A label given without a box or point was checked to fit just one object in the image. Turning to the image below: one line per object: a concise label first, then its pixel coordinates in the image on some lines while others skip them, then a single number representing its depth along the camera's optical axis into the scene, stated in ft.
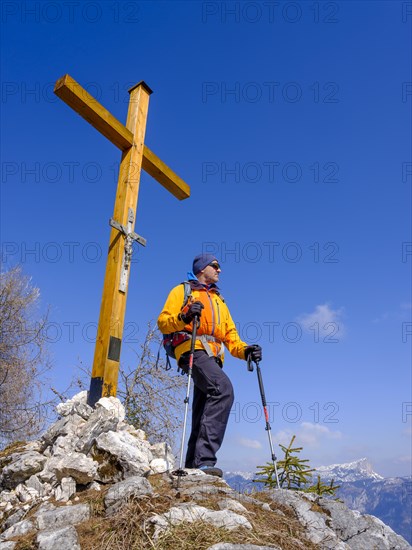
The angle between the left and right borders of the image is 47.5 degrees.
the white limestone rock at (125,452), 15.14
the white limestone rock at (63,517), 12.10
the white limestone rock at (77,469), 14.63
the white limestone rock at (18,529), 12.10
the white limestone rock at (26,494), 14.73
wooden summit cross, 20.81
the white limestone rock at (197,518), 11.17
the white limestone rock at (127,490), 12.42
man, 17.81
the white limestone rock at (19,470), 15.83
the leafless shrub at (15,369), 50.65
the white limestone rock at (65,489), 14.14
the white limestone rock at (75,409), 18.62
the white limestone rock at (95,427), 16.22
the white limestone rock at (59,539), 10.84
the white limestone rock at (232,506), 12.64
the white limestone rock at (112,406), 18.61
